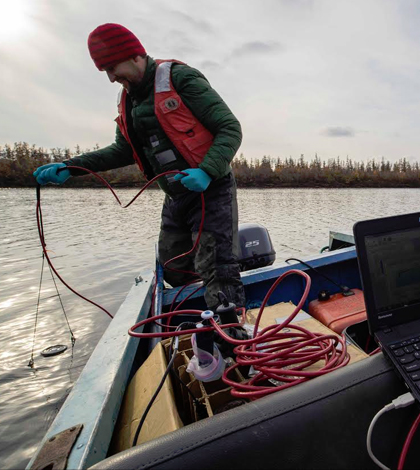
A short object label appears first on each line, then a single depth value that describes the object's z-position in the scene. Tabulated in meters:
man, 2.00
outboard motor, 3.25
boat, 0.60
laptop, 0.92
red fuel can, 1.99
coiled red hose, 0.96
